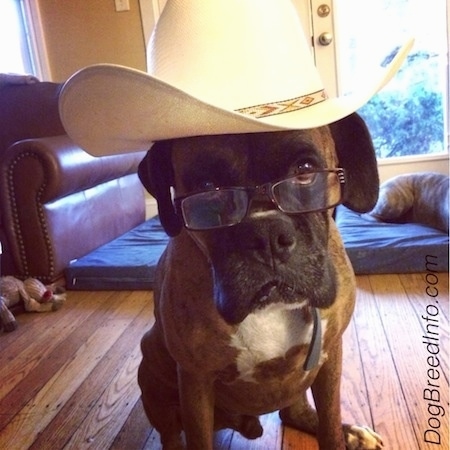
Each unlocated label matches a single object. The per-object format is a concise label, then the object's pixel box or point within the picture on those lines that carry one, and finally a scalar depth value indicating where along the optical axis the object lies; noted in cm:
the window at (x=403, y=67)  346
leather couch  229
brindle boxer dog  77
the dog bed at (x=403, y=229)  226
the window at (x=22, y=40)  366
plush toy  222
